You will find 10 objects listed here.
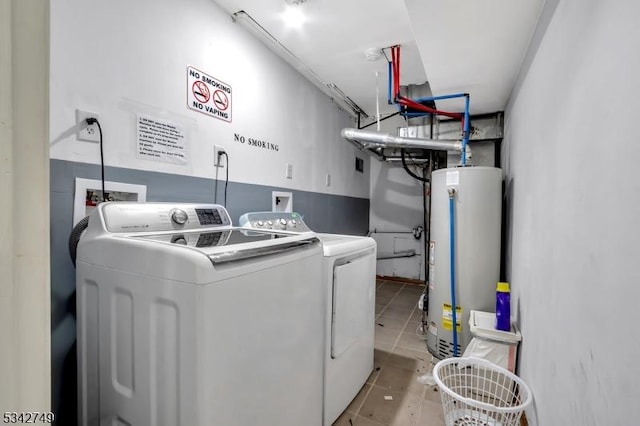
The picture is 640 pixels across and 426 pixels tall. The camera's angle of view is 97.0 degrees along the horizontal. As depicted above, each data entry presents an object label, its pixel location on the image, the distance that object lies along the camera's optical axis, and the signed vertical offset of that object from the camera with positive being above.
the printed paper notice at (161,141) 1.44 +0.36
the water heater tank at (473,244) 2.10 -0.25
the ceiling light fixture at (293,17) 1.88 +1.32
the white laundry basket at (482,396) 1.17 -1.00
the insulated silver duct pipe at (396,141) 2.65 +0.70
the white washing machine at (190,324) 0.81 -0.38
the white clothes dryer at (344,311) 1.48 -0.59
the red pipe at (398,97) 2.34 +1.00
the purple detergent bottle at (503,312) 1.71 -0.61
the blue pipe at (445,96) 2.32 +0.95
